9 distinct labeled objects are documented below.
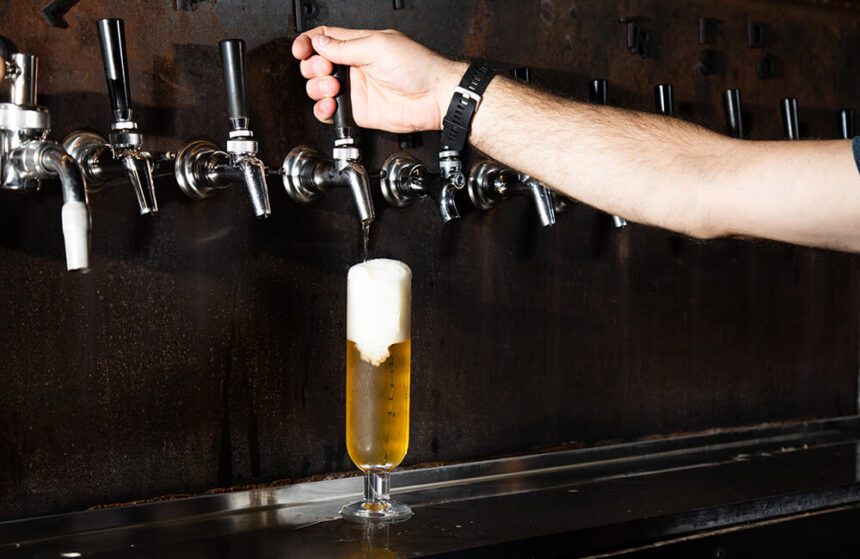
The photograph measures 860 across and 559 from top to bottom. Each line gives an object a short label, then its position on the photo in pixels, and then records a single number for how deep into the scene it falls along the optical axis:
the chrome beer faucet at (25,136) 1.49
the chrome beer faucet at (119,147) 1.63
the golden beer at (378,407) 1.79
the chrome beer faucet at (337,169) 1.74
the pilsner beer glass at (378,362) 1.77
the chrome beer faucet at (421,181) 1.87
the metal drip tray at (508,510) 1.70
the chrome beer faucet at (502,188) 2.00
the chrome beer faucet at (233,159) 1.70
